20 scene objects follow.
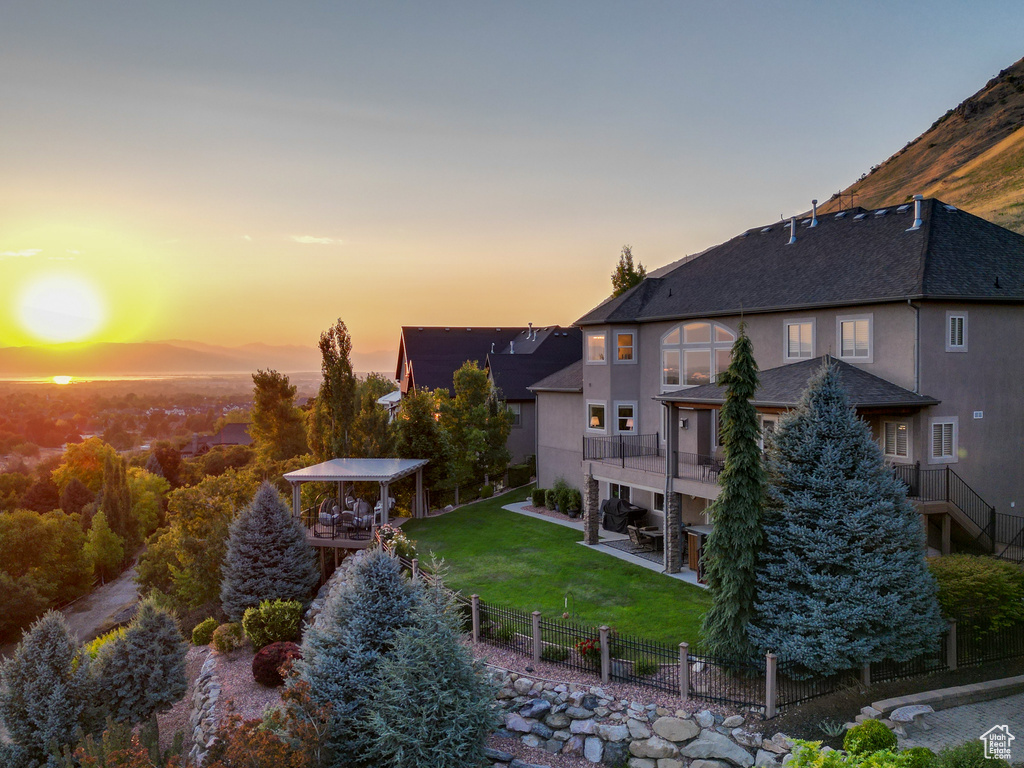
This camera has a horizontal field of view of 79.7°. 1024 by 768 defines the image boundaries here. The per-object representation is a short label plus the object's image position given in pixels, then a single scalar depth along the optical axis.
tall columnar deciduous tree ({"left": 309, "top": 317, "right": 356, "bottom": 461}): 27.72
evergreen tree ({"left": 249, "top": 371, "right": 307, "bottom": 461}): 40.31
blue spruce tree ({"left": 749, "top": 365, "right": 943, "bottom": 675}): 11.25
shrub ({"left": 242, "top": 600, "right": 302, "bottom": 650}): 17.88
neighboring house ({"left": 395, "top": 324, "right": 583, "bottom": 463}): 39.12
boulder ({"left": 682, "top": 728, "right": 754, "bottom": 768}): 10.33
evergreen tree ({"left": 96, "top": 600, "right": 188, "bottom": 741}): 14.67
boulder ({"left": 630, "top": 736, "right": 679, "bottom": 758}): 10.80
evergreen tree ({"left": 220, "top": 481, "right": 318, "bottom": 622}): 19.78
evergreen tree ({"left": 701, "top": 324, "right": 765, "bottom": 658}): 11.86
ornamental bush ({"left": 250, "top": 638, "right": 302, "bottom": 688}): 15.94
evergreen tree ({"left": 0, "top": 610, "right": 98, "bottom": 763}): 13.37
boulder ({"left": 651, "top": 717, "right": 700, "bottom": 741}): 10.82
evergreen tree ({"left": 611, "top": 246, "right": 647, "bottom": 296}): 33.75
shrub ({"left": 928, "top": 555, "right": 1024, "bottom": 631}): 12.62
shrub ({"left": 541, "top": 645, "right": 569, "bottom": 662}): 13.11
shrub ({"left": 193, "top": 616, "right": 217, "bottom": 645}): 21.47
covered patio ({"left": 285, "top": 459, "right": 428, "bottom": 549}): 22.59
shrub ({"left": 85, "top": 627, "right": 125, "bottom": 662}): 15.85
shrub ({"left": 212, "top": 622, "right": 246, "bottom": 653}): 18.59
